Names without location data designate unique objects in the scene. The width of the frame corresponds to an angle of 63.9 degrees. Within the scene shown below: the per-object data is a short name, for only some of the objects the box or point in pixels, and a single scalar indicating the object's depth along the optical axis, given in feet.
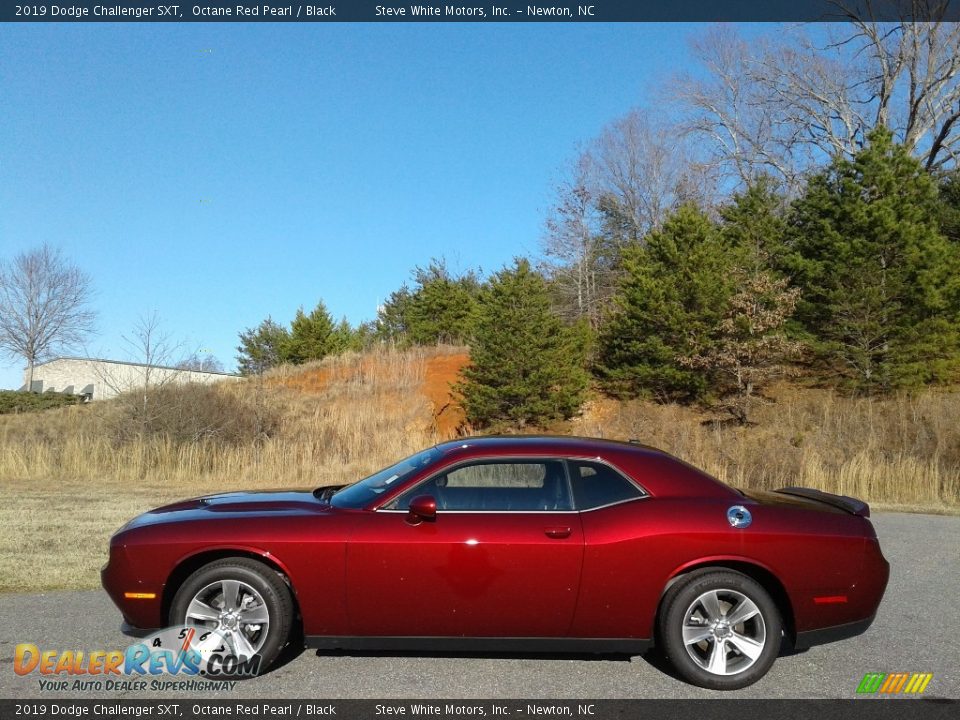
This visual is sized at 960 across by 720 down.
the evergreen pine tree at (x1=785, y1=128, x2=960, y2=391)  75.72
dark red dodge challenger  14.40
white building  164.35
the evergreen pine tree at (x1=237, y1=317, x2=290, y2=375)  158.71
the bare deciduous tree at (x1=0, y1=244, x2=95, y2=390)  157.48
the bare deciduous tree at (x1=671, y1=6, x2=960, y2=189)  120.78
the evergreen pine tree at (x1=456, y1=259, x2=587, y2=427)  77.41
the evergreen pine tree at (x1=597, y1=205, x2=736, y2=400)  83.20
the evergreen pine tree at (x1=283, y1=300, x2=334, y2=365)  135.95
